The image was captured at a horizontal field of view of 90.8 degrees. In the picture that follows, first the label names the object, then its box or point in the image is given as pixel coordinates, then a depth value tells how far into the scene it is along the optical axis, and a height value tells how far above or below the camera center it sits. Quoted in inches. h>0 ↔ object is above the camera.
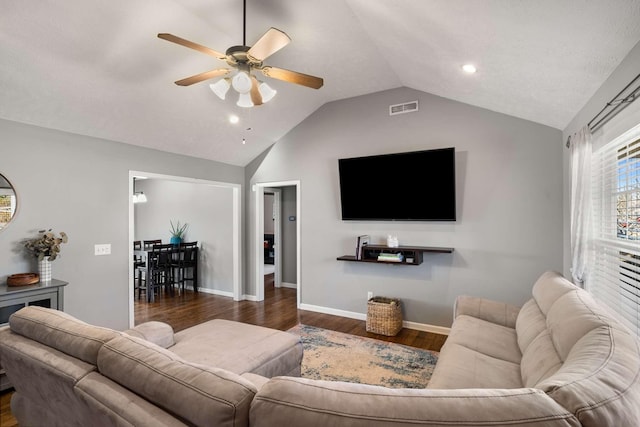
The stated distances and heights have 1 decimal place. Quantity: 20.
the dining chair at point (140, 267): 234.8 -41.3
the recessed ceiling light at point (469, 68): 110.0 +50.4
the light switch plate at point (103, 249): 146.3 -17.4
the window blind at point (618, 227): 75.9 -4.9
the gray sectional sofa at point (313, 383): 33.0 -22.7
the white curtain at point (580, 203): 95.4 +2.0
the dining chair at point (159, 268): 226.4 -42.1
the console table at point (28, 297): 105.7 -30.2
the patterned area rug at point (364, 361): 113.0 -60.4
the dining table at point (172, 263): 225.7 -39.1
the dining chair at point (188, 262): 242.2 -39.3
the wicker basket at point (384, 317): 154.5 -53.0
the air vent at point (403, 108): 164.4 +54.3
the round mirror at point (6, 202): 118.7 +4.1
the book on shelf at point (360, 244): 167.5 -18.0
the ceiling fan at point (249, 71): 84.2 +44.7
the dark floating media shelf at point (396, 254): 153.9 -22.3
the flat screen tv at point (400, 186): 151.9 +12.4
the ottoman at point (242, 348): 82.7 -39.1
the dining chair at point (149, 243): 257.0 -25.5
